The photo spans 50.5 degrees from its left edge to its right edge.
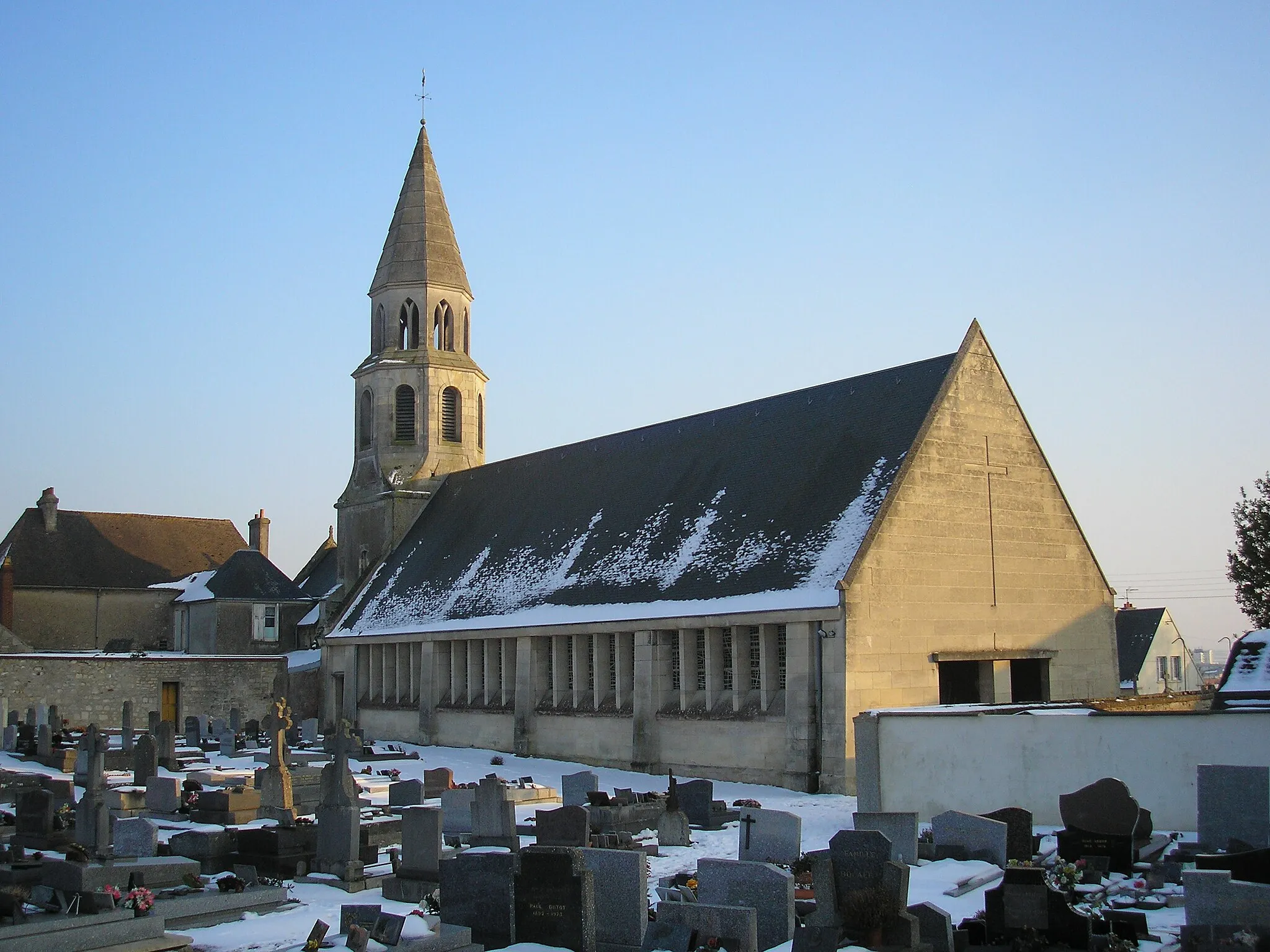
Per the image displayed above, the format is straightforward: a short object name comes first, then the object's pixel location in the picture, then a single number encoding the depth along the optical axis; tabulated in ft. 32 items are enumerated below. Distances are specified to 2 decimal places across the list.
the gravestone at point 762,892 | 42.45
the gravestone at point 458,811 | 66.74
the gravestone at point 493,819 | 62.03
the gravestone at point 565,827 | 54.44
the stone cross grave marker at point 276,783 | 74.54
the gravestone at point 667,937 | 40.93
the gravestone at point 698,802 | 70.33
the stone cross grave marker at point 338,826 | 56.08
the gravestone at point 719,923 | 40.09
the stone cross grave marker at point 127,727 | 119.65
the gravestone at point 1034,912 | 39.11
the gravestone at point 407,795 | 76.89
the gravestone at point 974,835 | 53.88
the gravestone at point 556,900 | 42.14
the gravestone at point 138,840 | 59.26
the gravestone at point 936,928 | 39.42
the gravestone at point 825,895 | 41.60
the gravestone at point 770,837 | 55.31
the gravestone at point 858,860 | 41.16
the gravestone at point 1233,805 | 51.78
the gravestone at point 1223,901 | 37.45
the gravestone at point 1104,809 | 51.93
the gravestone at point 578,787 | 77.00
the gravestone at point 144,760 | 93.66
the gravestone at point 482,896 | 43.62
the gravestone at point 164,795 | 75.97
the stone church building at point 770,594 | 90.38
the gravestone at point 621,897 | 42.24
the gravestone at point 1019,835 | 55.06
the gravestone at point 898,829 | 54.34
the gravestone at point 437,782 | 85.56
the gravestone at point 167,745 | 103.55
